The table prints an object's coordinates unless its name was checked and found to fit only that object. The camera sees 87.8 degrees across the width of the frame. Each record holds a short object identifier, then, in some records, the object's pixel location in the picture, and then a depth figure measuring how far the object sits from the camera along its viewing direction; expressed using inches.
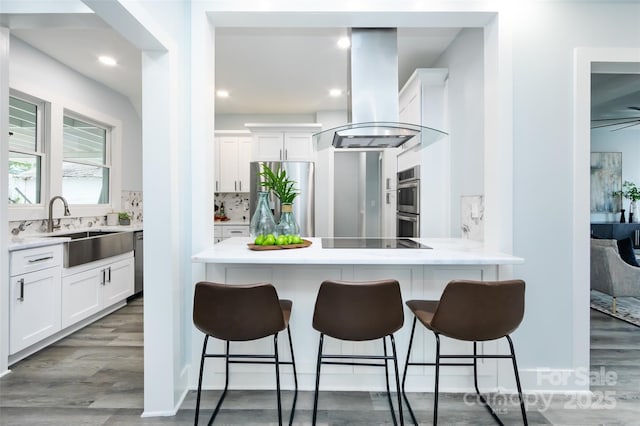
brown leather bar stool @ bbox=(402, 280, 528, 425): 61.4
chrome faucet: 130.1
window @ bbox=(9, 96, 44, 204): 126.0
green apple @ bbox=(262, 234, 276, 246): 84.8
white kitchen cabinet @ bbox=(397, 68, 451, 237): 122.3
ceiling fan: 203.2
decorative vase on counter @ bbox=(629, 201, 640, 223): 241.4
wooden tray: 82.0
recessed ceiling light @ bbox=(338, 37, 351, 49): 118.2
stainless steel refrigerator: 182.1
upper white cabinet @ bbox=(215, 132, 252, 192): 209.0
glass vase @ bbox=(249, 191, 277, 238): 90.3
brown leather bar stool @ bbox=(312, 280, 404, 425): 61.1
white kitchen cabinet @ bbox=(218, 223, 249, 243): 200.2
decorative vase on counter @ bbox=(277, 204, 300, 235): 91.8
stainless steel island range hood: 94.7
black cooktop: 89.4
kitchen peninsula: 81.7
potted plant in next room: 239.9
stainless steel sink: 114.8
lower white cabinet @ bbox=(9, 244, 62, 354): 95.1
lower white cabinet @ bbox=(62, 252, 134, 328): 115.6
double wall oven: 126.2
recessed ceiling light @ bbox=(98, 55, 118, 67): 135.9
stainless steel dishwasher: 157.8
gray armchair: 130.3
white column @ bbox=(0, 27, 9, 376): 91.2
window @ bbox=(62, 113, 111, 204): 154.9
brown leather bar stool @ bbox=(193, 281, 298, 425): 61.2
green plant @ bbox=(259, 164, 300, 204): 86.1
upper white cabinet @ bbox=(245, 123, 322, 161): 193.5
